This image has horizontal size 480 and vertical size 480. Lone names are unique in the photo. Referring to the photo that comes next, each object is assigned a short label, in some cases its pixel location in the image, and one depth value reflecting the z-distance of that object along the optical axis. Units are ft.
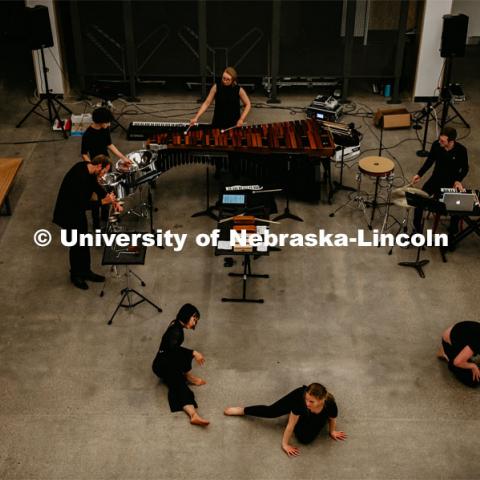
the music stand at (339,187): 33.27
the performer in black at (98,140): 29.50
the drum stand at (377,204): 30.96
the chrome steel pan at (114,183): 28.71
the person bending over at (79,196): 26.73
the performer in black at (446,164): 28.58
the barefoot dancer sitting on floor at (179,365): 22.79
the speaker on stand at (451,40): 35.53
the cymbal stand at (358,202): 32.60
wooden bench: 31.41
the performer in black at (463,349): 23.29
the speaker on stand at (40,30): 36.37
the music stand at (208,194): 31.30
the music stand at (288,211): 32.04
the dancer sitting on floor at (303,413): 20.93
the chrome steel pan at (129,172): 28.99
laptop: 27.73
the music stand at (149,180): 29.37
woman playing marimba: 32.35
